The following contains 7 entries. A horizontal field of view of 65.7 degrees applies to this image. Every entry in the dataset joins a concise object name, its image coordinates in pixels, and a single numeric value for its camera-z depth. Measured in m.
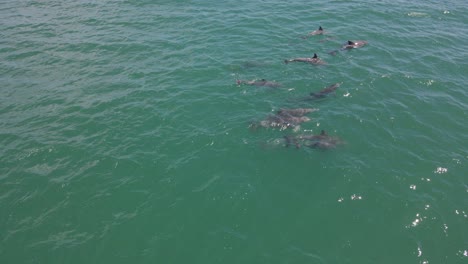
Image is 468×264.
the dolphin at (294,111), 26.45
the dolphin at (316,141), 23.89
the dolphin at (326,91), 28.42
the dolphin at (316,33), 36.88
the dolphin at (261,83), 29.59
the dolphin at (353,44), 34.34
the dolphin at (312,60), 32.19
